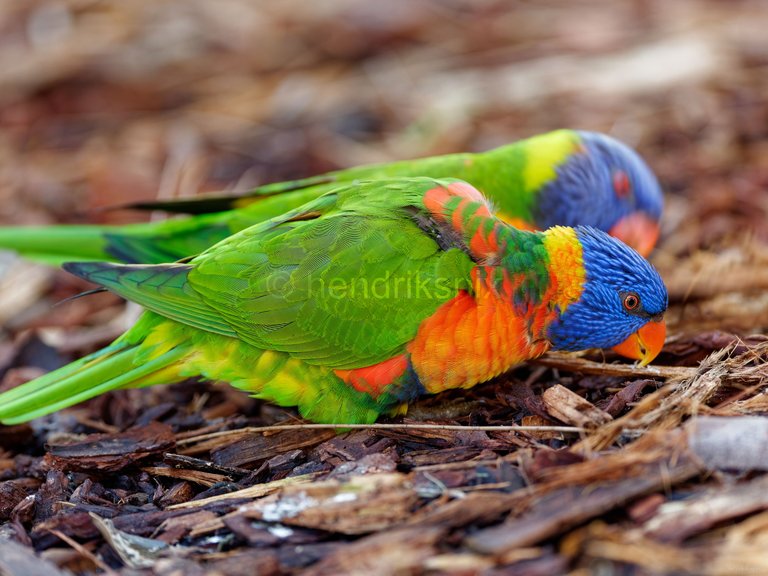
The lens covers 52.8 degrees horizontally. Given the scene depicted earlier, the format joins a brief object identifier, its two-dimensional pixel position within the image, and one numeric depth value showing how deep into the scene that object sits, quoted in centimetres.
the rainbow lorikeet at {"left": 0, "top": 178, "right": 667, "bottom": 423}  288
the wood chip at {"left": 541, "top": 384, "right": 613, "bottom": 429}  261
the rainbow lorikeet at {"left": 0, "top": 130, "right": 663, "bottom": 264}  372
